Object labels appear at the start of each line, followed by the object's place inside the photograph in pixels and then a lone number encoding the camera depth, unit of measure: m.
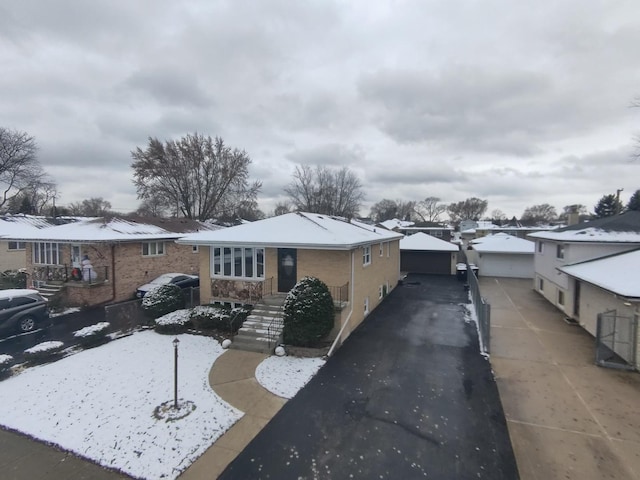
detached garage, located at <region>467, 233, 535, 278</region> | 26.31
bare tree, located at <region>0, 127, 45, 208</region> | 34.44
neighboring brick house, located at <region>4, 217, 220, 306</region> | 16.67
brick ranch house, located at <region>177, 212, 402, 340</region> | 12.02
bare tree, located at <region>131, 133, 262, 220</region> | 33.97
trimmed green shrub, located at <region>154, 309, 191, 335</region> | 12.13
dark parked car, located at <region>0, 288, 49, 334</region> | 11.95
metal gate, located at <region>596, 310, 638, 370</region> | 9.19
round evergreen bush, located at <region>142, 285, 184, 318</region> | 12.99
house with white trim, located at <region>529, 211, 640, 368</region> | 11.22
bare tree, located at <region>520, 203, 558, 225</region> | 101.88
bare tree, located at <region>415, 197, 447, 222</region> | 104.75
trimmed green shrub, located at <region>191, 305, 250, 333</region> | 12.04
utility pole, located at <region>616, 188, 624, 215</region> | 26.36
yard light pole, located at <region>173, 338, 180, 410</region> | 7.02
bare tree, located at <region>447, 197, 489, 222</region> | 106.88
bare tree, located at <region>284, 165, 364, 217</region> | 52.75
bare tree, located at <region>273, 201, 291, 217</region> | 71.88
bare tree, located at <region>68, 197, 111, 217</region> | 77.62
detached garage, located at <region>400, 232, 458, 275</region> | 27.94
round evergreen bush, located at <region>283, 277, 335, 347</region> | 10.13
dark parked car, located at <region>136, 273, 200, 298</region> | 17.69
